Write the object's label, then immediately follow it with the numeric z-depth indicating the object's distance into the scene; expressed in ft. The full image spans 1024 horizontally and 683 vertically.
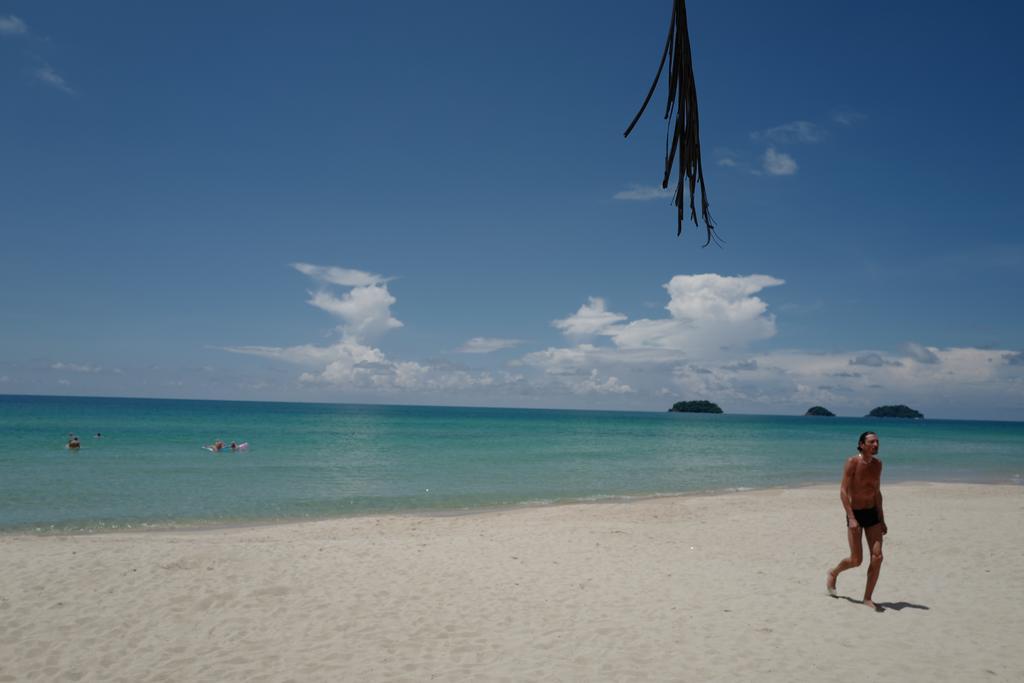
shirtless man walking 24.00
